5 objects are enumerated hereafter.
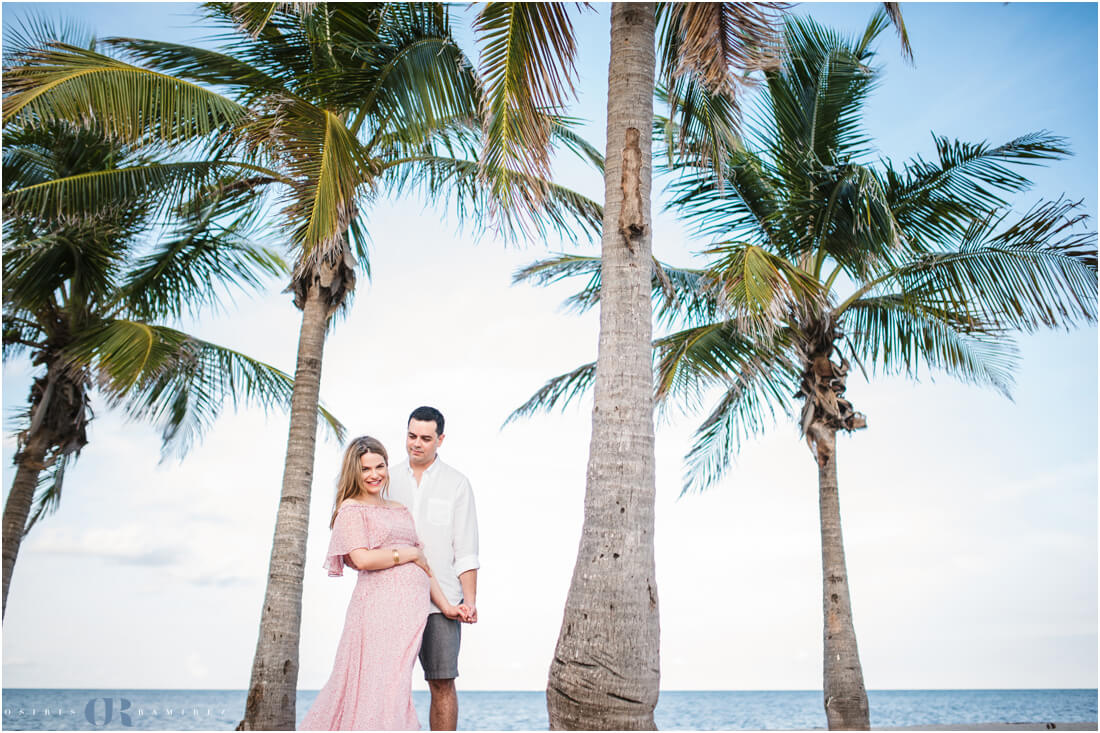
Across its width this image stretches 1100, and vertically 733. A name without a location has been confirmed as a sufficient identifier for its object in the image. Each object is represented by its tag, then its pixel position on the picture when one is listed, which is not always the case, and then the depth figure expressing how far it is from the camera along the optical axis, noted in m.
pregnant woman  4.25
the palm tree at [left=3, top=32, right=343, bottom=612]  10.41
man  4.54
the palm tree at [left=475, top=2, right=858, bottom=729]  4.59
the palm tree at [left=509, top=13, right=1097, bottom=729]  9.70
